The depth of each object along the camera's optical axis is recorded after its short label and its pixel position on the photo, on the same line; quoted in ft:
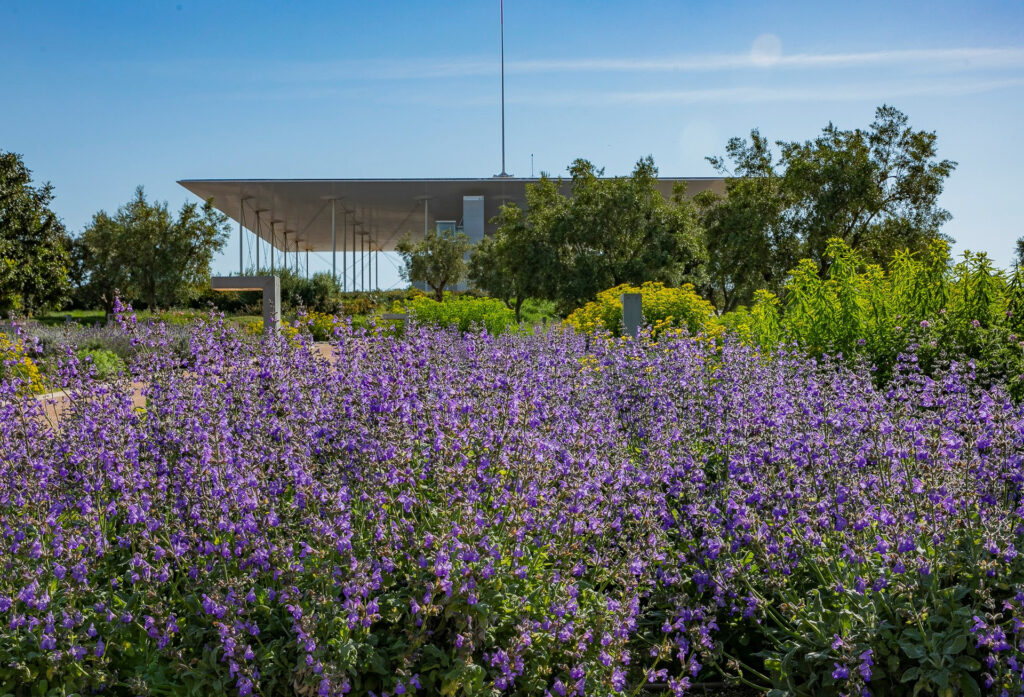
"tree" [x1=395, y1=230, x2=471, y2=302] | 112.88
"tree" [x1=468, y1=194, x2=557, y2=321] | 72.79
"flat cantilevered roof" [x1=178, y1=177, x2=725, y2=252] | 105.50
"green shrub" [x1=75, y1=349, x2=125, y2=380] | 44.41
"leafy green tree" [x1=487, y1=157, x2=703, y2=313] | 69.77
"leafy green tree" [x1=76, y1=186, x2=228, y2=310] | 112.88
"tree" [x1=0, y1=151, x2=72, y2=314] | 72.49
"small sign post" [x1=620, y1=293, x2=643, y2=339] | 37.04
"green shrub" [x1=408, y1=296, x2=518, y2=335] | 56.80
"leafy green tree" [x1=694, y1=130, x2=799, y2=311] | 76.02
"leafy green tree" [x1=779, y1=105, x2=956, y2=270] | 73.67
